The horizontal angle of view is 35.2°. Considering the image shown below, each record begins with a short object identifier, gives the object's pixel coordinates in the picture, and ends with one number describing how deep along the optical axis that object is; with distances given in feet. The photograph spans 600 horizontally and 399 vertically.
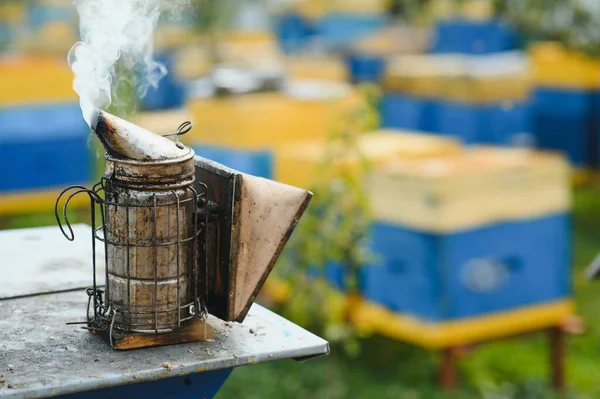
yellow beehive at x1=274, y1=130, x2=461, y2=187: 18.67
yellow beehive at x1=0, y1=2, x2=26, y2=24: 62.85
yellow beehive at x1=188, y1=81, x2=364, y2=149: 21.88
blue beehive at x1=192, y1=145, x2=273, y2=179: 21.03
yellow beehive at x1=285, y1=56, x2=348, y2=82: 39.12
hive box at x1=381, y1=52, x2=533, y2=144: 34.01
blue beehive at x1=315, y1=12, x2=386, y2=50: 65.26
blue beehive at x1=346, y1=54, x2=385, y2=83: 45.73
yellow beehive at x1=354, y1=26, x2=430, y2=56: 49.36
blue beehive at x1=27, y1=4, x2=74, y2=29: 66.23
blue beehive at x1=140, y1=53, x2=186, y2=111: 40.14
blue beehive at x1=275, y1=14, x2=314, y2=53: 66.85
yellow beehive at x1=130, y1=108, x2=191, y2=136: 29.39
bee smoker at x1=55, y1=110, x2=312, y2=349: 7.80
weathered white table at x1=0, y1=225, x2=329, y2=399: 6.99
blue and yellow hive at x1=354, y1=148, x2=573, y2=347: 17.15
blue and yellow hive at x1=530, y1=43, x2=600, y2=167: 35.78
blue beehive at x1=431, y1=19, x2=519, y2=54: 47.91
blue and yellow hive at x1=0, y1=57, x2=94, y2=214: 29.48
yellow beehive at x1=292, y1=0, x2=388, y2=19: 65.98
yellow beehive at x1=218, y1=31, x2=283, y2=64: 50.90
